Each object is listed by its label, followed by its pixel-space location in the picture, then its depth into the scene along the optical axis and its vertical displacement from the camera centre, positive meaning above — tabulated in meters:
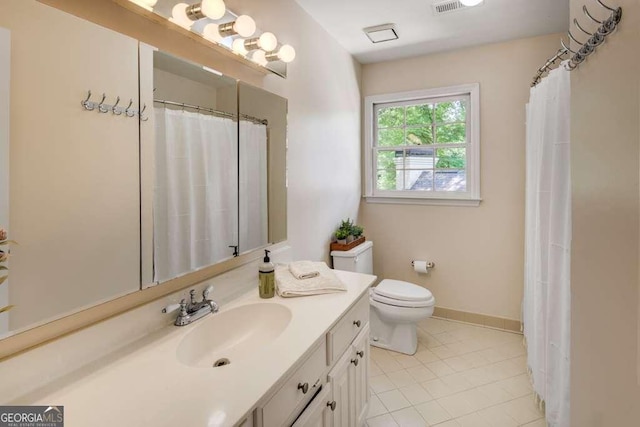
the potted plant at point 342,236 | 2.66 -0.24
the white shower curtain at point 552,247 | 1.54 -0.21
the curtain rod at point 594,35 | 0.89 +0.51
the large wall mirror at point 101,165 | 0.83 +0.13
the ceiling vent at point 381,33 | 2.41 +1.30
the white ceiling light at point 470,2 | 1.98 +1.23
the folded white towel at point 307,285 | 1.47 -0.36
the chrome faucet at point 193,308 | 1.20 -0.39
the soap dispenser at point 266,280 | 1.47 -0.33
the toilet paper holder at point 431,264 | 3.06 -0.53
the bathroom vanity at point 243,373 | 0.77 -0.46
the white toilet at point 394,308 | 2.39 -0.74
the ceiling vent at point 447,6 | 2.09 +1.28
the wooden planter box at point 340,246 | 2.61 -0.32
